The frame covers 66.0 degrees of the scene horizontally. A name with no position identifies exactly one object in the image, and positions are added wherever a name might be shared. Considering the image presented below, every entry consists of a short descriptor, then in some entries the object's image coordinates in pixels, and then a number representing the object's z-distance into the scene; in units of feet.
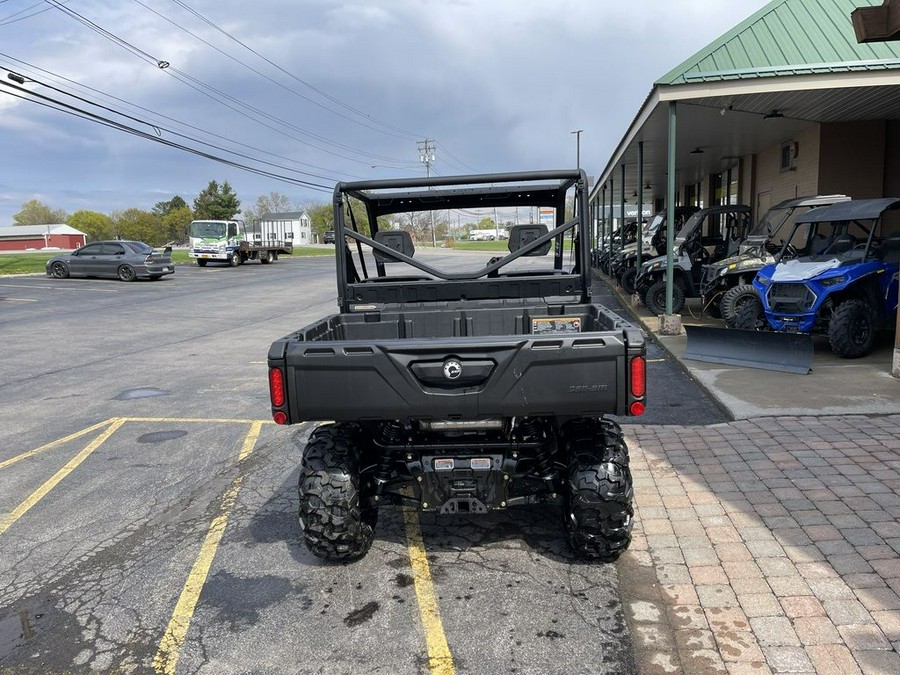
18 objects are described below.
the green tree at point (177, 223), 287.07
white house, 342.44
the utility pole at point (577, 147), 207.16
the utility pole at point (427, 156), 242.08
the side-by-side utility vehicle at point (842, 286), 27.76
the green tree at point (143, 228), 277.23
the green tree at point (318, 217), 345.37
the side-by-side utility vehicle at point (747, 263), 34.14
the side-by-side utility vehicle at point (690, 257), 43.73
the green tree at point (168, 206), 330.75
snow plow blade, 26.53
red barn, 340.39
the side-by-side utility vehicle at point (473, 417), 11.24
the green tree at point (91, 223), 336.98
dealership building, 31.24
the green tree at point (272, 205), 387.39
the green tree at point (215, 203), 274.57
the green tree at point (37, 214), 423.23
